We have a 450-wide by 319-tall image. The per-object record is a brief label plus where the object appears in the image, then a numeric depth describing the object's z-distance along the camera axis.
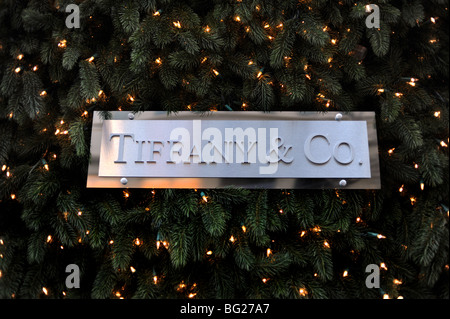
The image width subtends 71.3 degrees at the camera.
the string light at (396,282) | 0.82
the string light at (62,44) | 0.84
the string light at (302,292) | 0.78
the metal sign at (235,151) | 0.81
